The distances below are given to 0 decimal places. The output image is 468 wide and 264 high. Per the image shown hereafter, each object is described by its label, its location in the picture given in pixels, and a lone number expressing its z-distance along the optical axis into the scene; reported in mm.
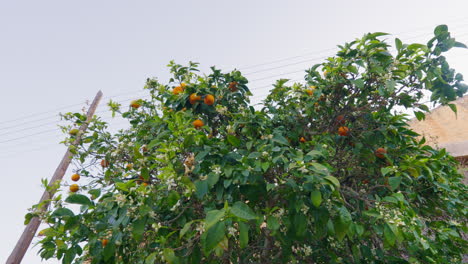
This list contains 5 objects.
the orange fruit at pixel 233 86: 2483
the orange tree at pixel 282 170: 1490
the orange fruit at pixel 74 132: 2621
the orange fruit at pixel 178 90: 2466
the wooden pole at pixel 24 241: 4383
